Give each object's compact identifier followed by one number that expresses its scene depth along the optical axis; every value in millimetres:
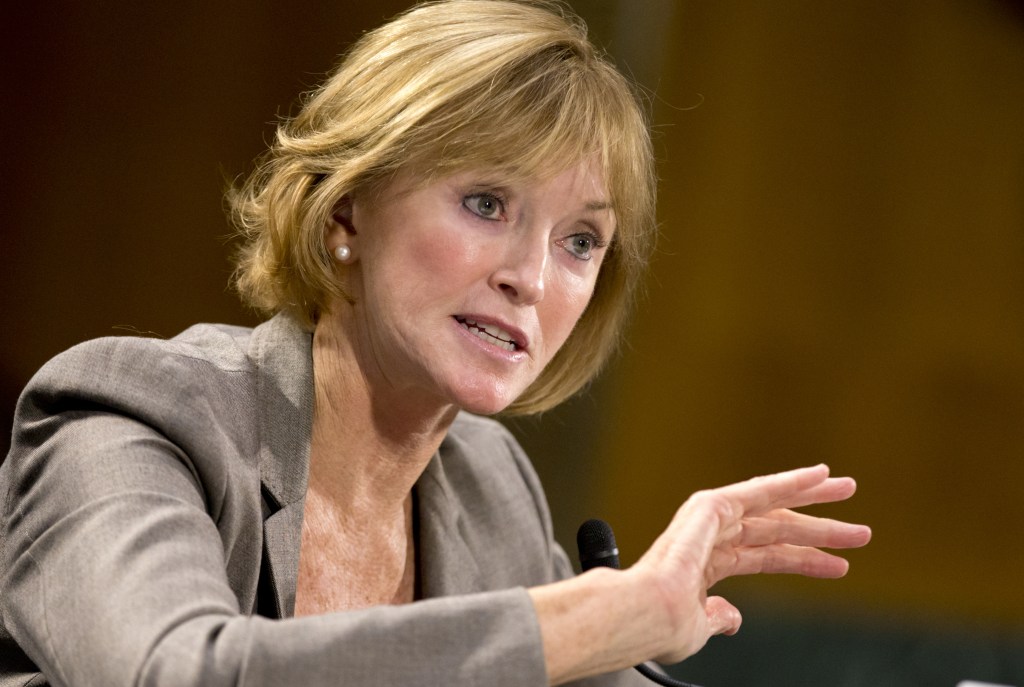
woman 3706
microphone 3873
